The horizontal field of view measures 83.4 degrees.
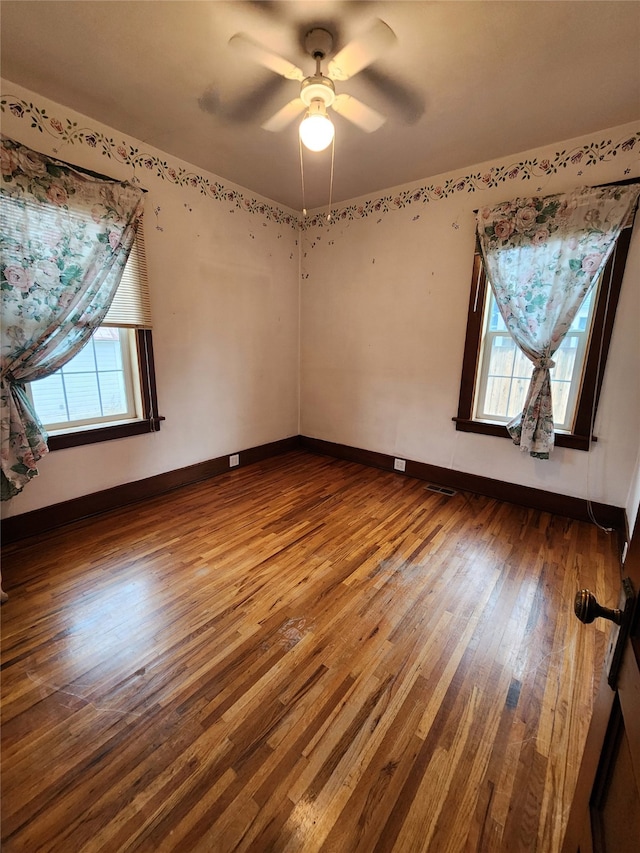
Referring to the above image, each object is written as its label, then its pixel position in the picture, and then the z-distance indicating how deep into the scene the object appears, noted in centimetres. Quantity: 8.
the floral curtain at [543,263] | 237
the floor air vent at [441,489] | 322
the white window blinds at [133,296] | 255
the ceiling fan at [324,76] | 141
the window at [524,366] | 248
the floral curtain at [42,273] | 201
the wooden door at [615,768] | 51
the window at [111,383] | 246
